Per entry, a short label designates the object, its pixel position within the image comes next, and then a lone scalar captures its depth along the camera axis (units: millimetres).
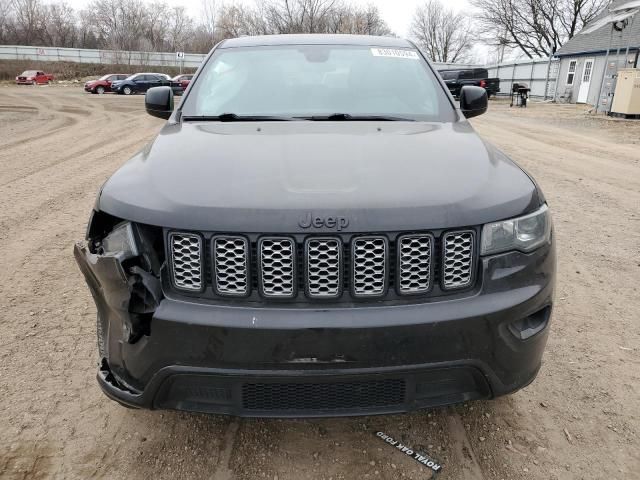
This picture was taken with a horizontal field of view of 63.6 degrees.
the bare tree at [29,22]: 70000
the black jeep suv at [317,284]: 1710
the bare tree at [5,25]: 67688
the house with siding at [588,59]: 25516
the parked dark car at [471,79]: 29484
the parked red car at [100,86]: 32750
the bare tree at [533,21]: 47272
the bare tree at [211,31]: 63669
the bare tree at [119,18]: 72750
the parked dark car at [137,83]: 33156
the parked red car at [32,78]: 41125
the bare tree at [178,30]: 74319
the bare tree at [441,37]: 75062
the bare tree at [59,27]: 72875
